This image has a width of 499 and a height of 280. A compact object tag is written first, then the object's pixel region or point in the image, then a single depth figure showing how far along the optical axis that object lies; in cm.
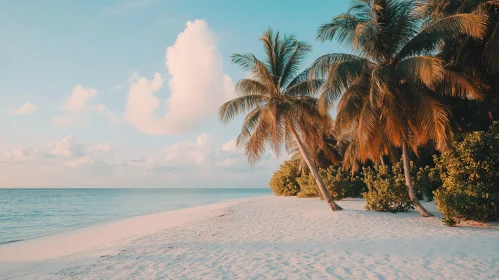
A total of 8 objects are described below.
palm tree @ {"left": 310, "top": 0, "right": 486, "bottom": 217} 982
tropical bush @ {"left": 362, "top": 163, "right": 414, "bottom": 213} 1299
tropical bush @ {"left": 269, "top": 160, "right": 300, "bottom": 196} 3006
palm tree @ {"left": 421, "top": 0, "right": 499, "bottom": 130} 1024
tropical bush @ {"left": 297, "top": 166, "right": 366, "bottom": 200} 2091
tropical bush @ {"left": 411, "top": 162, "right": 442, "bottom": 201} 1388
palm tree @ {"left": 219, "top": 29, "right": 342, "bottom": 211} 1395
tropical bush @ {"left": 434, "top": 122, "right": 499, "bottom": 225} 913
